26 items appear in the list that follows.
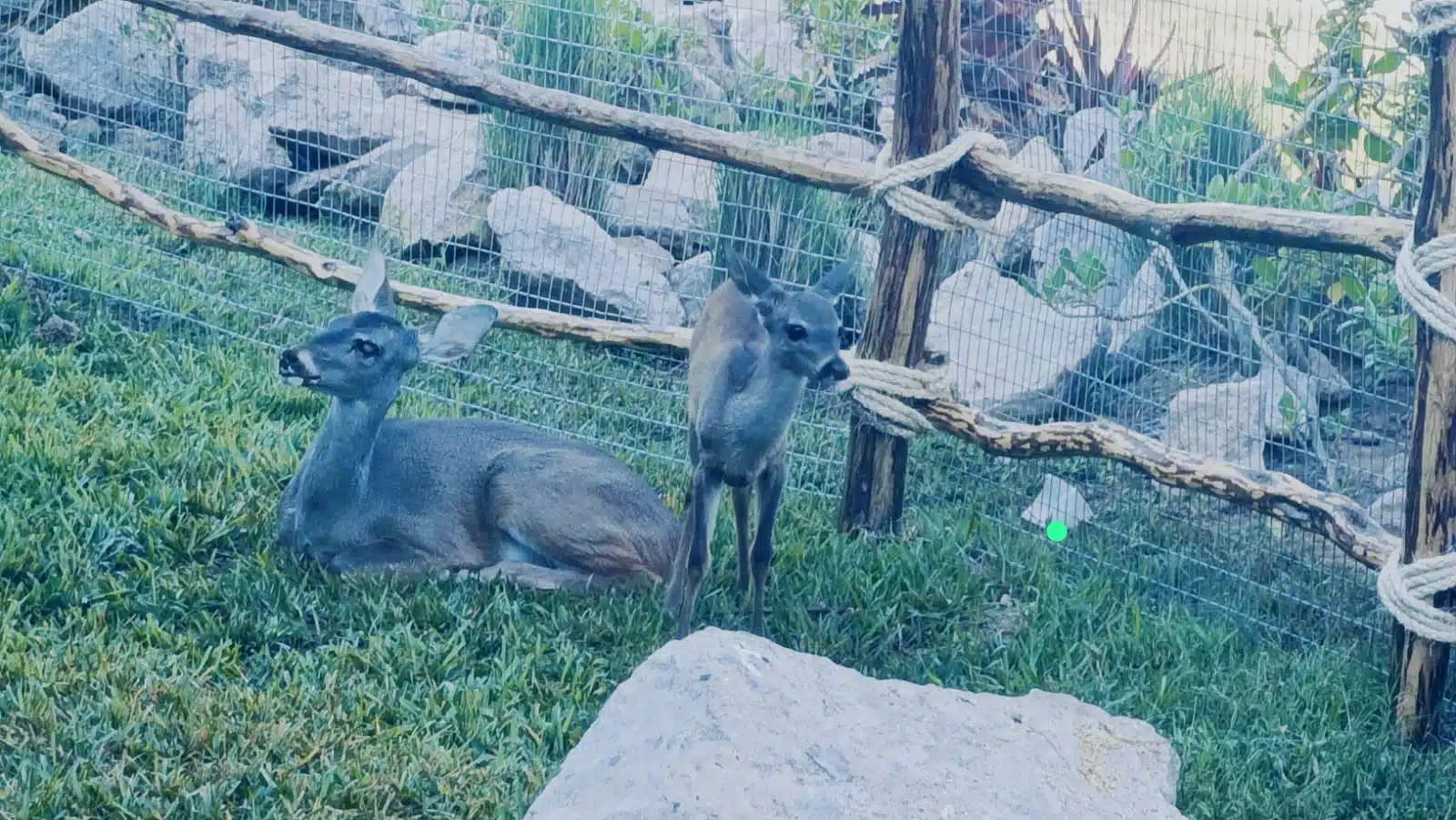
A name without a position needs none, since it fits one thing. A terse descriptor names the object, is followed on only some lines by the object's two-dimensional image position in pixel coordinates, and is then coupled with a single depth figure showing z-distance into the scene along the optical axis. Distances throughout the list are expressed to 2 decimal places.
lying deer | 5.47
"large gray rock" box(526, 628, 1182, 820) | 3.12
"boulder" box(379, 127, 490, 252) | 8.13
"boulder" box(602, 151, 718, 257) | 8.07
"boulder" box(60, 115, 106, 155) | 8.56
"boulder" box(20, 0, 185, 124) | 8.48
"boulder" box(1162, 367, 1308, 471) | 6.36
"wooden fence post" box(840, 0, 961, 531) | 5.80
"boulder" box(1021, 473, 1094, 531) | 6.33
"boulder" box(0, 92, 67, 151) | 9.42
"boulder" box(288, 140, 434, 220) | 8.97
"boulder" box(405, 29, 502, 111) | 9.27
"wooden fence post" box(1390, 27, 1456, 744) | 4.81
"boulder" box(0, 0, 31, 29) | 9.74
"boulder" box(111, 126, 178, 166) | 8.34
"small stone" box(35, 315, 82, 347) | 7.14
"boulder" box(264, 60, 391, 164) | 9.44
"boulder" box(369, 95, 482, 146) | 9.16
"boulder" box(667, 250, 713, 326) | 8.01
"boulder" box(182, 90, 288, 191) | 8.47
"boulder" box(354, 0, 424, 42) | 9.72
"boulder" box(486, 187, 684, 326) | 7.77
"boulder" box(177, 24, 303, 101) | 9.33
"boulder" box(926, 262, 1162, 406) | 6.78
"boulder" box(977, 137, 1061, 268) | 7.28
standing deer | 4.92
